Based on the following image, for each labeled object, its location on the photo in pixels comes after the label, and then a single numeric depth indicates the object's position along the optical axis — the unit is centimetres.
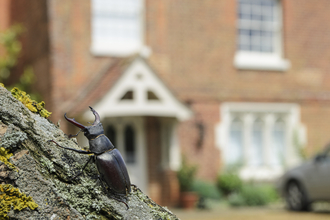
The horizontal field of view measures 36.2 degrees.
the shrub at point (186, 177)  1363
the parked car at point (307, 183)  1088
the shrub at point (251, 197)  1386
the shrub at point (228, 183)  1437
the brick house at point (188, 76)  1293
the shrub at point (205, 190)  1357
